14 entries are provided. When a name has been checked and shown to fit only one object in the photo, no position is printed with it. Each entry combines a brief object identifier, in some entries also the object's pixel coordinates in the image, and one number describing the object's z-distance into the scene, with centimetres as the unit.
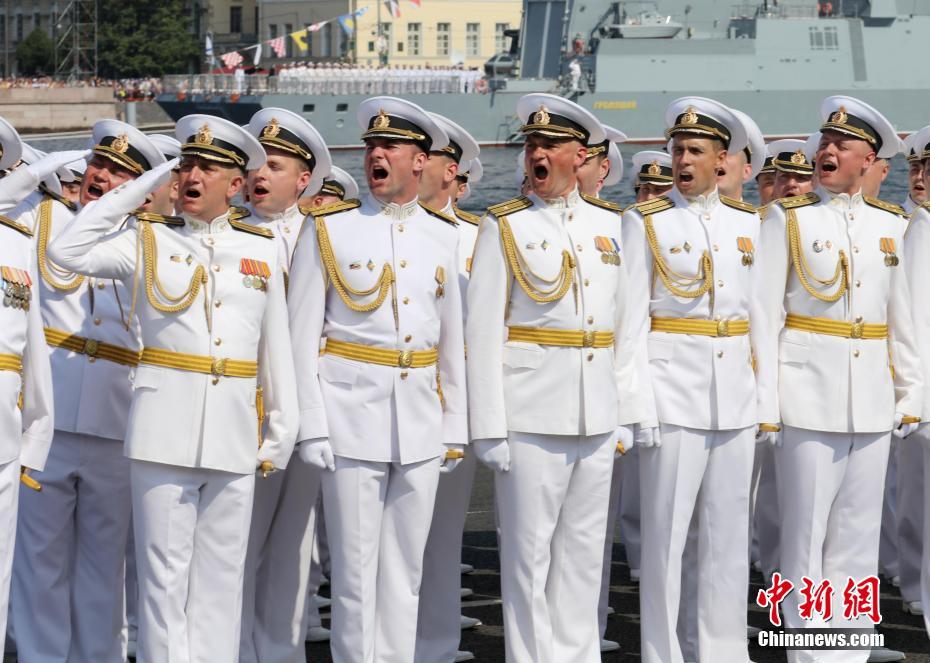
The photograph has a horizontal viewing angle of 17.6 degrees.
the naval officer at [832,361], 1148
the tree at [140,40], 13333
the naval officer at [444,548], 1181
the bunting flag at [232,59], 11038
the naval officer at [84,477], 1084
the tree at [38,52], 13783
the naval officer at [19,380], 930
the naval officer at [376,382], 1022
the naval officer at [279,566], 1106
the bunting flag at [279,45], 9778
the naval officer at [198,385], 957
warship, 10239
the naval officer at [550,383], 1063
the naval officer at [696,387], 1105
